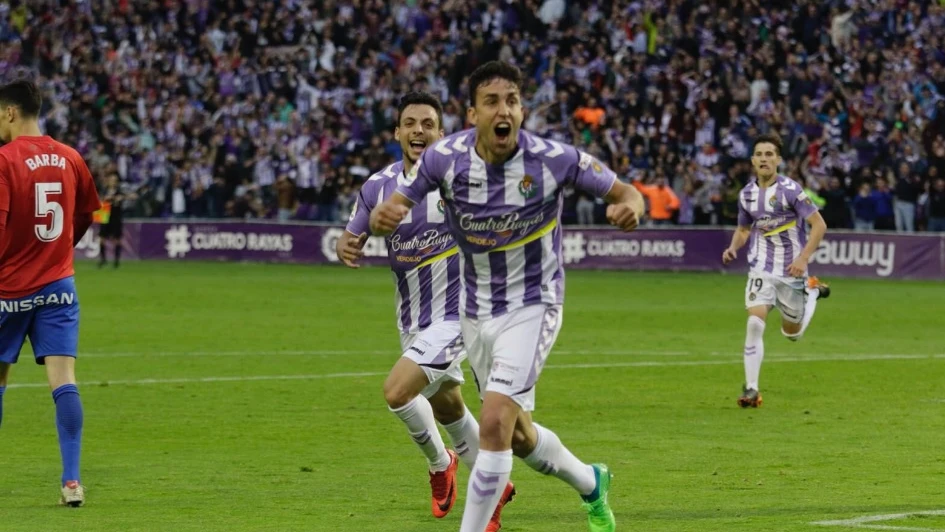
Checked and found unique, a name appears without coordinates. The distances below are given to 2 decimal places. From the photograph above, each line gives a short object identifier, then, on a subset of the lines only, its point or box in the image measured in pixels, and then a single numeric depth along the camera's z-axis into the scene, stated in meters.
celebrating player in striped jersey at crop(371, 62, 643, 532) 15.37
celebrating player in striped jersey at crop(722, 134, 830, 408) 31.70
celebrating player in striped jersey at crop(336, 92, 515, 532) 18.52
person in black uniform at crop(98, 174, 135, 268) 77.87
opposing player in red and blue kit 18.91
